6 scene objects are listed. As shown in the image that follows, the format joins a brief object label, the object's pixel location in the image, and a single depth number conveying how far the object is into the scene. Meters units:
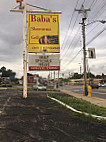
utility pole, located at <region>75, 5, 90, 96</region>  20.48
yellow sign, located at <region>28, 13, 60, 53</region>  14.53
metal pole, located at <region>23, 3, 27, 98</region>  14.00
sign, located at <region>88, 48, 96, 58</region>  19.78
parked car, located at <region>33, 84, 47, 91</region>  30.81
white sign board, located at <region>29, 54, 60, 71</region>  14.26
